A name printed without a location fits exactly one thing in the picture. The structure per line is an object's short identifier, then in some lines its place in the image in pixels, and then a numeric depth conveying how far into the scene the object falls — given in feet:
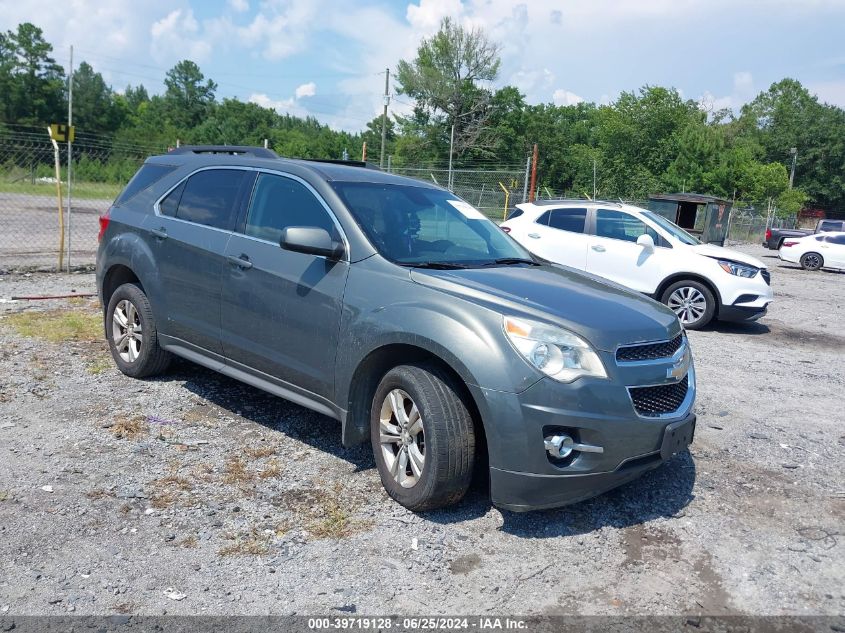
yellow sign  33.90
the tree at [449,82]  173.37
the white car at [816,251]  73.82
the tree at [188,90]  292.81
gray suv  11.18
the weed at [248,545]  11.00
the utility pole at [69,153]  34.59
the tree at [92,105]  215.10
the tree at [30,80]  193.88
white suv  31.76
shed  74.28
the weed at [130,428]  15.28
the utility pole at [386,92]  105.70
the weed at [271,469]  13.76
